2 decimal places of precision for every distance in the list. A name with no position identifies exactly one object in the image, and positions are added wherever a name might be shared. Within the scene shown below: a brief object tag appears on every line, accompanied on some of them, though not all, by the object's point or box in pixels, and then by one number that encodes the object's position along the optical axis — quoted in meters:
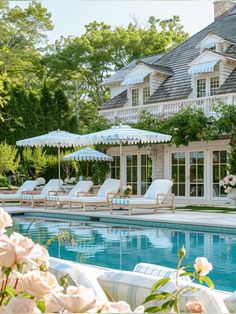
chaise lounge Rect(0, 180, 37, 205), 20.12
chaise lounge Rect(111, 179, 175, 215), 16.14
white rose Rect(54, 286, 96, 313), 1.15
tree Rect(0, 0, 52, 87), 35.22
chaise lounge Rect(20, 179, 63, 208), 19.50
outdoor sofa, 2.57
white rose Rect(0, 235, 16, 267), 1.35
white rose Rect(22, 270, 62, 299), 1.24
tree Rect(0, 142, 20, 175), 23.55
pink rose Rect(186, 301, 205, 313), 1.42
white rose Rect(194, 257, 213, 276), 1.71
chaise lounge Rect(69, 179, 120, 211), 17.64
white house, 21.16
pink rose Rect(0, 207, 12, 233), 1.67
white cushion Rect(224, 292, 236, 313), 2.65
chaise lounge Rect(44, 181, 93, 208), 18.27
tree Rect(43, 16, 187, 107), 36.38
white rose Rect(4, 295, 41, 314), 1.23
